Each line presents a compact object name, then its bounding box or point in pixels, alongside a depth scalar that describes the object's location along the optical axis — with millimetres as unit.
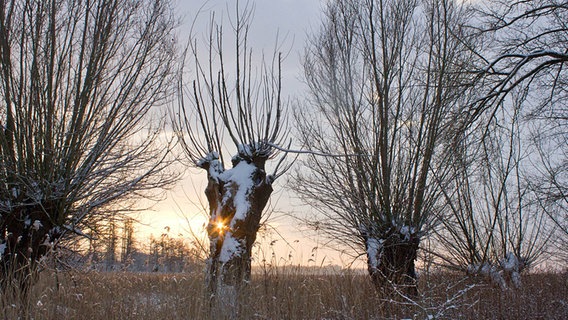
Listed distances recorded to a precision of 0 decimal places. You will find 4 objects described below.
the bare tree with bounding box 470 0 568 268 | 7297
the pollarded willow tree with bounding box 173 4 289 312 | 6398
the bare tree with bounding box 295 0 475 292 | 7699
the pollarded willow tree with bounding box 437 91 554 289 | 11781
